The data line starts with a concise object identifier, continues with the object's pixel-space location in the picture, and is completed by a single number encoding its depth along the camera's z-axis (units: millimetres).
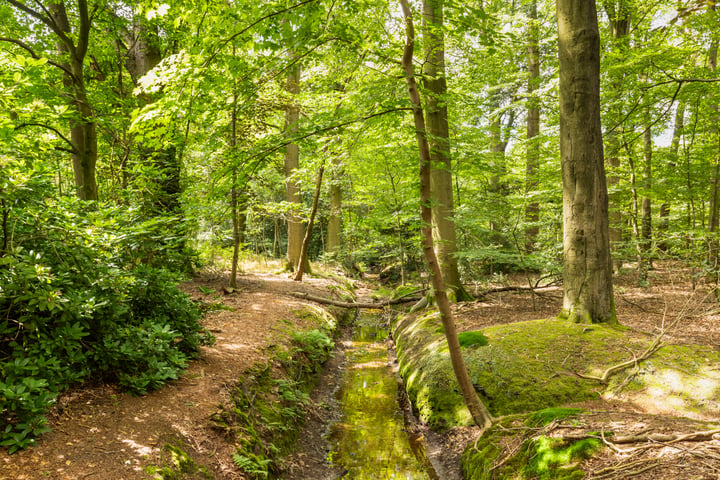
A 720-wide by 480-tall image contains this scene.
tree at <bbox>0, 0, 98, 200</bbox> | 7102
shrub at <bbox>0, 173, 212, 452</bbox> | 3057
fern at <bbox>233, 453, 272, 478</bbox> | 3684
